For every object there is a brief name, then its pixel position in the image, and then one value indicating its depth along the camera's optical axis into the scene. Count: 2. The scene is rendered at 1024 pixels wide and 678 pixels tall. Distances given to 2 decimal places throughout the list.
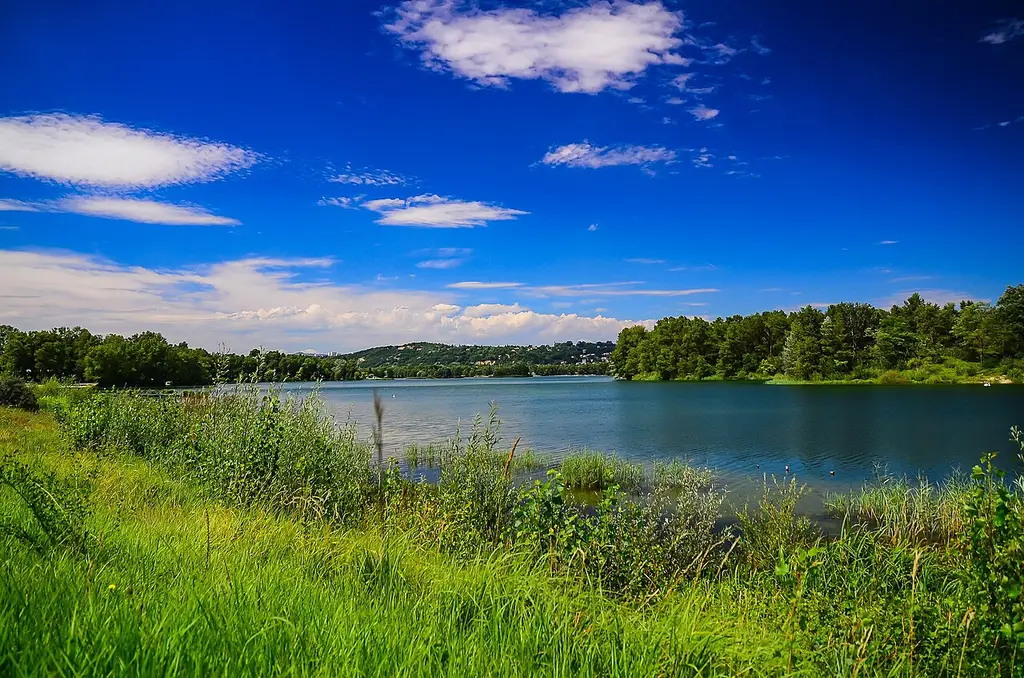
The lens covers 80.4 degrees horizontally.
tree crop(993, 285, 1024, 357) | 73.19
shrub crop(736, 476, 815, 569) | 8.62
